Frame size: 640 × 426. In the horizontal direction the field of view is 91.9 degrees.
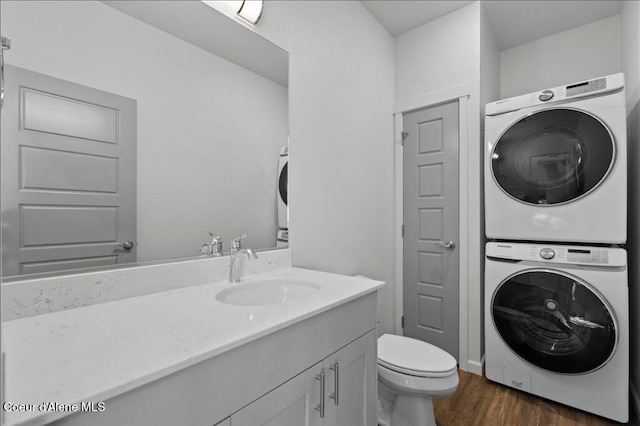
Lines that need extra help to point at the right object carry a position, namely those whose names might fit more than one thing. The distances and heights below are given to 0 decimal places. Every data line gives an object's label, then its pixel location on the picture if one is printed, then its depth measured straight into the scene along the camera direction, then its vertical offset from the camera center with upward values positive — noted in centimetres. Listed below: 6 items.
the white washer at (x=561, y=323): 164 -63
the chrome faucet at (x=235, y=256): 134 -20
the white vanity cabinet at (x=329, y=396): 85 -59
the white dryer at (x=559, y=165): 168 +29
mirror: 91 +34
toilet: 146 -81
